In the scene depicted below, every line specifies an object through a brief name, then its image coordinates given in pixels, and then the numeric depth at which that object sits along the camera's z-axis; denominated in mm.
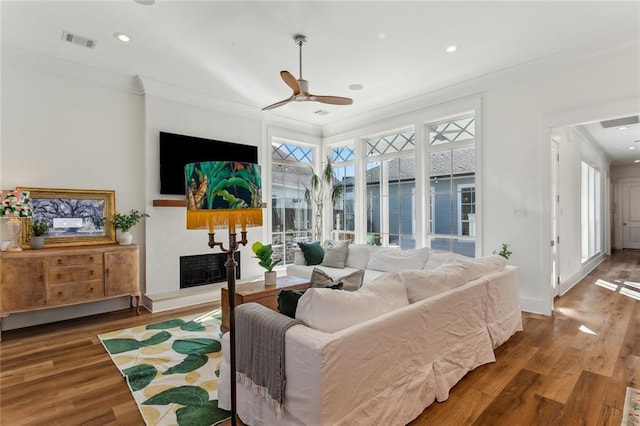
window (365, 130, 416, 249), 5664
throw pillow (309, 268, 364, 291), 2389
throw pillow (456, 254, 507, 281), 2818
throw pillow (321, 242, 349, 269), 4957
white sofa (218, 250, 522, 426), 1567
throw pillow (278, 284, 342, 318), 1959
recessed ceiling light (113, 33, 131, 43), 3423
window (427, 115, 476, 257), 4844
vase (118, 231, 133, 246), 4254
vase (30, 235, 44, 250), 3693
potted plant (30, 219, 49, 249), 3699
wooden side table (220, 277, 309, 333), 3254
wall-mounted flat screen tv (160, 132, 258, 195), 4711
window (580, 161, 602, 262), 6707
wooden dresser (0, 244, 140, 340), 3406
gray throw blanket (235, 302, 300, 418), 1685
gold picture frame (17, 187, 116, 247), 3867
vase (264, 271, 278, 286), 3603
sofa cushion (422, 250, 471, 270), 3988
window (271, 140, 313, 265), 6387
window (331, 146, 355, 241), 6689
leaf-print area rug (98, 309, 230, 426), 2105
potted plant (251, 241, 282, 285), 3383
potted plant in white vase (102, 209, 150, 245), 4266
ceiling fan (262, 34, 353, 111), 3234
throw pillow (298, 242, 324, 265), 5033
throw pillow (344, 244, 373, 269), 4930
